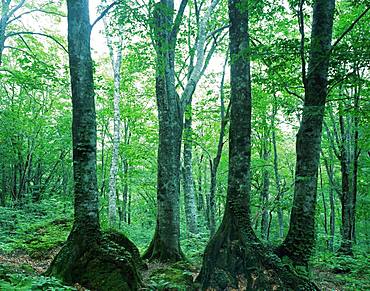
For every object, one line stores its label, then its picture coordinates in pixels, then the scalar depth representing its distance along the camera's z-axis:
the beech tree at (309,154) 6.58
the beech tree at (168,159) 9.05
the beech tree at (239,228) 5.53
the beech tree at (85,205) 5.57
